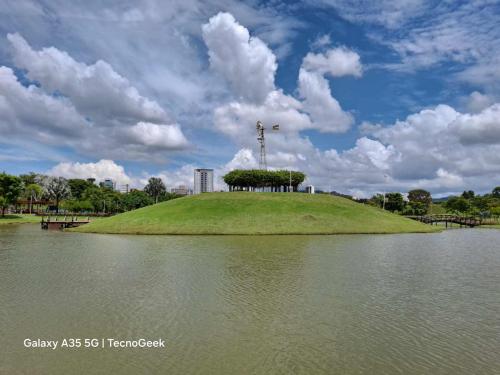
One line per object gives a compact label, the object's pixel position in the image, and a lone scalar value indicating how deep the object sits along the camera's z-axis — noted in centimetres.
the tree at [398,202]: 19962
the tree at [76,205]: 17124
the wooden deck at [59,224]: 10419
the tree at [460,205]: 18805
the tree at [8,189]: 13050
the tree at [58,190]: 18884
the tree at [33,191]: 18155
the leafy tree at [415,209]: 19525
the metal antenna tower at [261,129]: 12619
